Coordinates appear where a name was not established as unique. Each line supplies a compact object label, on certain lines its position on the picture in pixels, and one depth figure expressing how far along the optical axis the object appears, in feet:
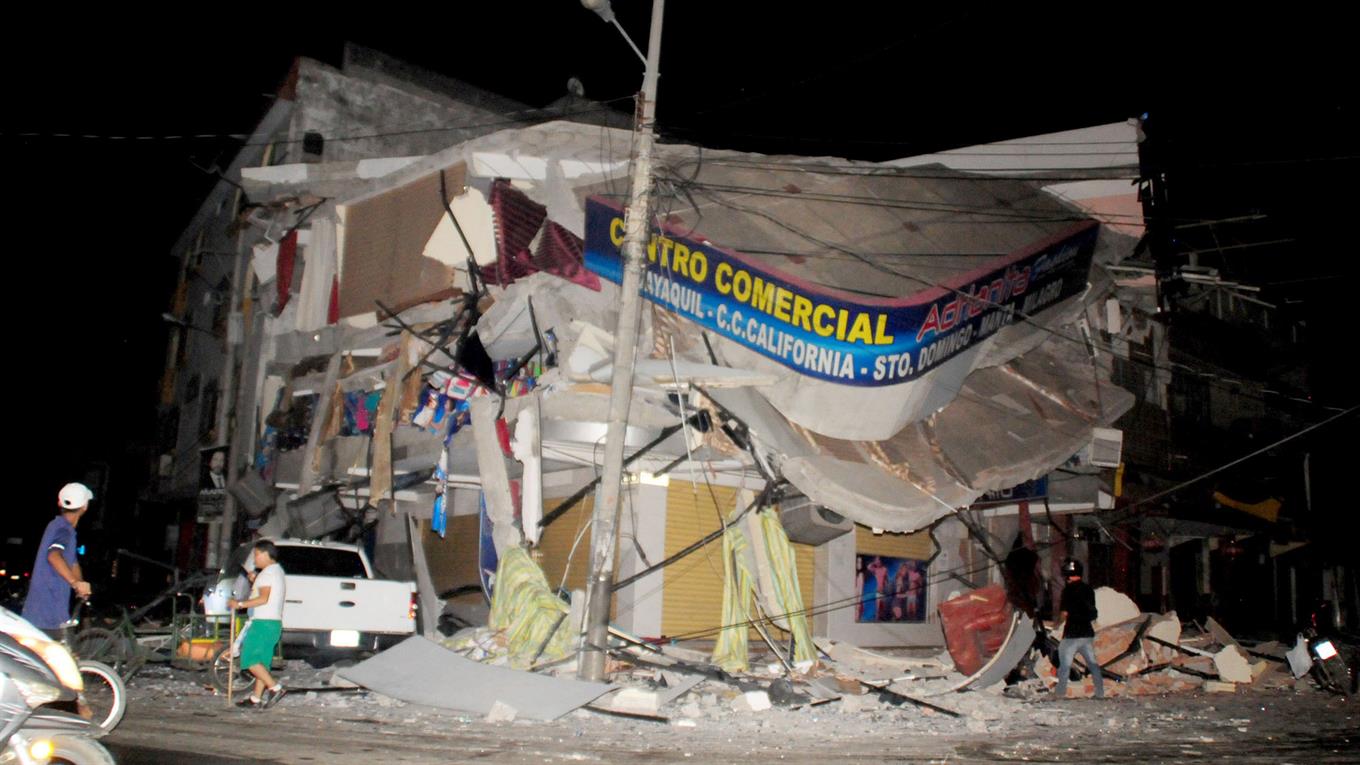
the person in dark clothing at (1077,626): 40.98
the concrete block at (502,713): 30.83
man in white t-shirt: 31.32
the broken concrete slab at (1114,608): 50.06
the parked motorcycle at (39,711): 15.70
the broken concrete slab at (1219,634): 52.85
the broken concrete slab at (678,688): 34.32
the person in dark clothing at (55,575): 25.06
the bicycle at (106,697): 25.14
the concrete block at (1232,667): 48.88
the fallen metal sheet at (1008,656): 42.11
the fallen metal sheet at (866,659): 49.21
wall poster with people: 57.88
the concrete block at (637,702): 32.89
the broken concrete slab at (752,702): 34.81
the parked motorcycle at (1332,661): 46.62
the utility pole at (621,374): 36.19
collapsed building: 42.73
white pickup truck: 40.55
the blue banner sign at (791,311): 41.96
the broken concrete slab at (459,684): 31.76
